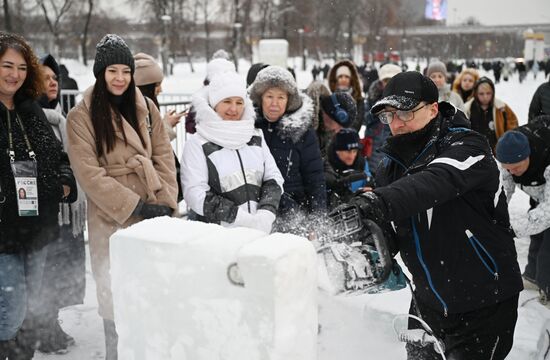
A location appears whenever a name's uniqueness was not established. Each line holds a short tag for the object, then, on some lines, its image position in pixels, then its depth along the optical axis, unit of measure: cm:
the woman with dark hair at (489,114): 637
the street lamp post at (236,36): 4012
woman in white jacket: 340
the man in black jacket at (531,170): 342
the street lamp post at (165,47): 3675
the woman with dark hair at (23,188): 277
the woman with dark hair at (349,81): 653
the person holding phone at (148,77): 425
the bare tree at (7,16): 2571
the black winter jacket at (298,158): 401
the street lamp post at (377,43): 6432
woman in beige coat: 306
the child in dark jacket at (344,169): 473
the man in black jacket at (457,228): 225
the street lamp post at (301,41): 5106
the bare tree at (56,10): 3800
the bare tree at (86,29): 4003
